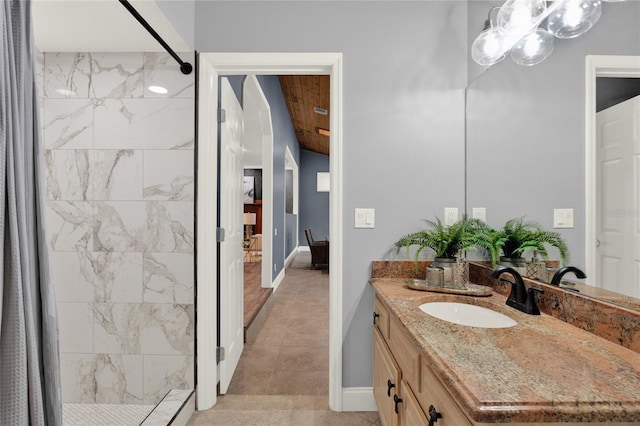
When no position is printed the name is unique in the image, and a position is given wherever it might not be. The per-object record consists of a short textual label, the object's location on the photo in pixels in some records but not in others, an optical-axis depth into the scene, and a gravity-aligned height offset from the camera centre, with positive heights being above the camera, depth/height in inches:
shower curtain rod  54.4 +34.7
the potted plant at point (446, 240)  70.2 -6.6
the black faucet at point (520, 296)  49.3 -13.6
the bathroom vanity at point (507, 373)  25.1 -15.5
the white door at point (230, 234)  83.0 -6.9
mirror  42.3 +14.1
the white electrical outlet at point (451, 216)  77.2 -1.2
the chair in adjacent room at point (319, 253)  269.4 -35.7
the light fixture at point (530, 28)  46.4 +32.5
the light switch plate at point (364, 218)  76.8 -1.7
